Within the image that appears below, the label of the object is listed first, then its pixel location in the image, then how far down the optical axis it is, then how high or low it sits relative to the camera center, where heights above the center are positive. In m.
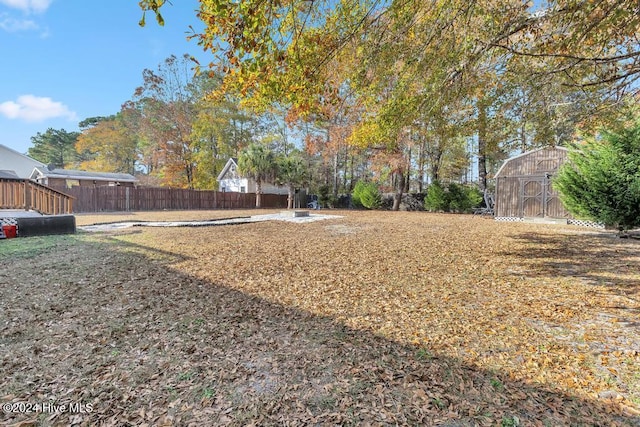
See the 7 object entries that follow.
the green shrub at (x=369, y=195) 22.33 +0.88
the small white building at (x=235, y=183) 27.12 +2.18
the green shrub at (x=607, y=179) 7.07 +0.75
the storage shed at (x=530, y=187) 12.72 +0.99
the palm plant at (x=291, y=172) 22.22 +2.61
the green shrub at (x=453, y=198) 18.47 +0.59
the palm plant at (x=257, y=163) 21.45 +3.24
